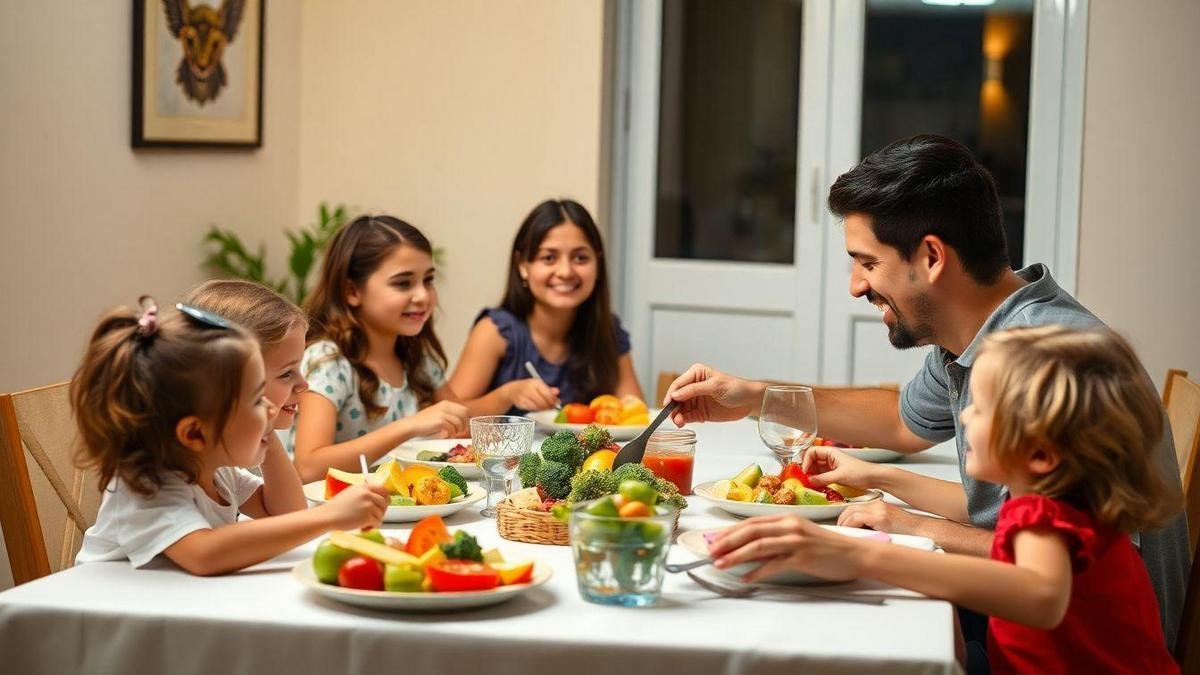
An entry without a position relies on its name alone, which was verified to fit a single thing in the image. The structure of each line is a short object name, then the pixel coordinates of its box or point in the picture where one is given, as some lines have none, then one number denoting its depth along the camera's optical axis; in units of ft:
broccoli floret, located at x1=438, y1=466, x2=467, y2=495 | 6.89
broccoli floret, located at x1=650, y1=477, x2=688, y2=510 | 6.27
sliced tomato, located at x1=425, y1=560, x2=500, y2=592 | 5.01
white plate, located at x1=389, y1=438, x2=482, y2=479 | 7.75
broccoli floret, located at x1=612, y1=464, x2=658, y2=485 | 6.17
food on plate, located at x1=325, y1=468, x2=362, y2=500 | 6.82
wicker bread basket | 6.19
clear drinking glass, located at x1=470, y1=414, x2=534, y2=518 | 6.85
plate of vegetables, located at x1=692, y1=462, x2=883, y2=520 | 6.72
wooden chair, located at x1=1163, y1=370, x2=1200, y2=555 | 7.82
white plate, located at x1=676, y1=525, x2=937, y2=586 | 5.43
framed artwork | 13.12
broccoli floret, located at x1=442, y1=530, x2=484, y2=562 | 5.21
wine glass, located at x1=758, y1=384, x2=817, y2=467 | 7.13
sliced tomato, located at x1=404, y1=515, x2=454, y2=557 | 5.36
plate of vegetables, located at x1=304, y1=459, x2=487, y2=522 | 6.54
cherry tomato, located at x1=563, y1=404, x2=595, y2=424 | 9.64
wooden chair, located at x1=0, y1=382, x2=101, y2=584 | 6.88
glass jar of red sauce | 7.32
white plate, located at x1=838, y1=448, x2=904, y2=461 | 8.64
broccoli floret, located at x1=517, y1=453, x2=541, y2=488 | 6.68
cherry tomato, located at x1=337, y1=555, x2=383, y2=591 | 5.06
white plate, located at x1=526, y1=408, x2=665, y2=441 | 9.29
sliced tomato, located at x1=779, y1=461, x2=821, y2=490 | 7.14
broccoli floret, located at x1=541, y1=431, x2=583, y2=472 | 6.78
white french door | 15.29
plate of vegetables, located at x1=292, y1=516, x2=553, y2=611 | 4.96
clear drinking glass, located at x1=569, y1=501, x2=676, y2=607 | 5.04
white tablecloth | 4.72
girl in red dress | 5.14
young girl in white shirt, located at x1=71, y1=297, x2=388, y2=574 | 5.49
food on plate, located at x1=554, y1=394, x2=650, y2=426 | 9.61
